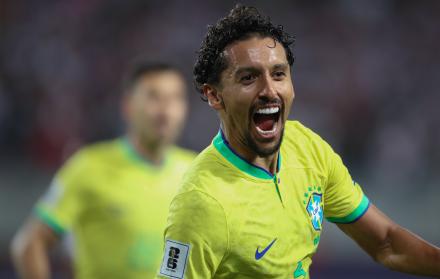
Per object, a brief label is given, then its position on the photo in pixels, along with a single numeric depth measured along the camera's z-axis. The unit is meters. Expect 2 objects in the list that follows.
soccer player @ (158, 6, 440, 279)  5.28
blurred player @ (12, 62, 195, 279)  9.09
